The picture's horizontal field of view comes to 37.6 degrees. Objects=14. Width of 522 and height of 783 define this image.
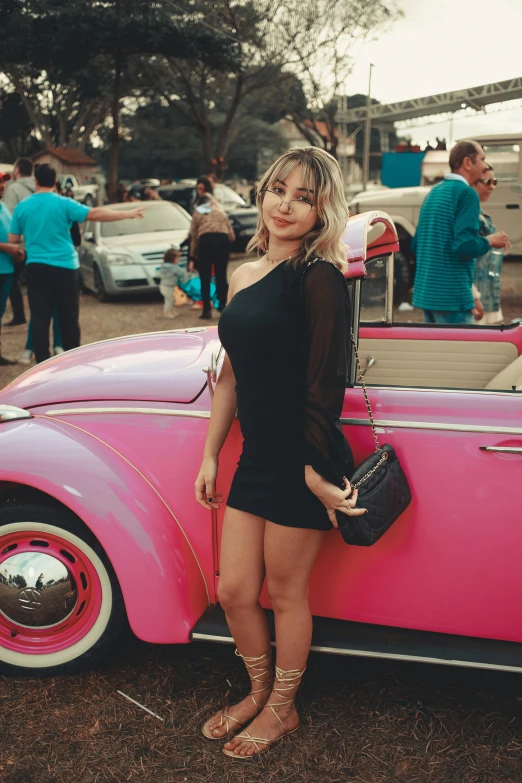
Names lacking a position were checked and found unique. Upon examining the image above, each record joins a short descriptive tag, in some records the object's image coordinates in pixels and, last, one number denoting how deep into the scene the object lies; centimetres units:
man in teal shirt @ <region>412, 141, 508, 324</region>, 484
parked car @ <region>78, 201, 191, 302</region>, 1130
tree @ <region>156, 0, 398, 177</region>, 2744
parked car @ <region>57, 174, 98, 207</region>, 2843
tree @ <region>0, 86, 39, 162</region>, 4356
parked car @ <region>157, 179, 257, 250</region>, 1708
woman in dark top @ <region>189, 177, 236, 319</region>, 941
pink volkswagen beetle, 236
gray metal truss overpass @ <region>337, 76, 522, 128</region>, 1964
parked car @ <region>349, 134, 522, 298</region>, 1123
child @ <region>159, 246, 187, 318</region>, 1008
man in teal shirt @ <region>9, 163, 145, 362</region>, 624
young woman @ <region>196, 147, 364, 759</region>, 205
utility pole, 2583
